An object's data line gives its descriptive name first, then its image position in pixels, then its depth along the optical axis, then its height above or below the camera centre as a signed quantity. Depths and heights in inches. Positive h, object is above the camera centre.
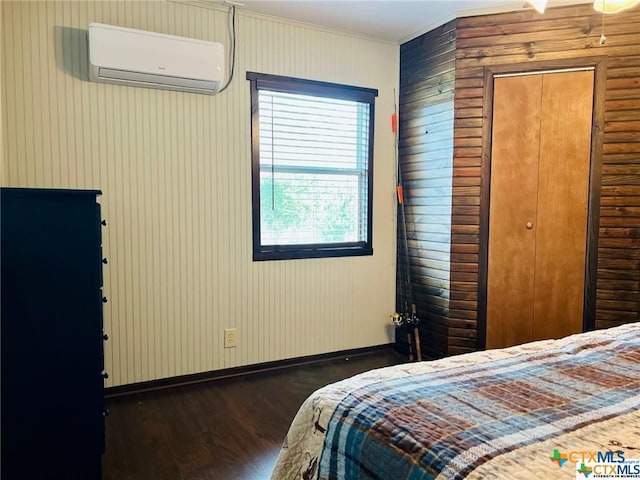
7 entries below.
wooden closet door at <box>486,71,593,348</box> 106.7 +1.3
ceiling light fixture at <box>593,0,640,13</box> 67.5 +31.7
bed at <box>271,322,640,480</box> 32.8 -17.7
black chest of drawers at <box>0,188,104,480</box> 63.0 -18.2
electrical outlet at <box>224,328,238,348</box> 116.9 -33.4
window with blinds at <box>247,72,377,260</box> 119.5 +12.0
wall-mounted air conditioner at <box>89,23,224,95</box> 92.0 +32.1
